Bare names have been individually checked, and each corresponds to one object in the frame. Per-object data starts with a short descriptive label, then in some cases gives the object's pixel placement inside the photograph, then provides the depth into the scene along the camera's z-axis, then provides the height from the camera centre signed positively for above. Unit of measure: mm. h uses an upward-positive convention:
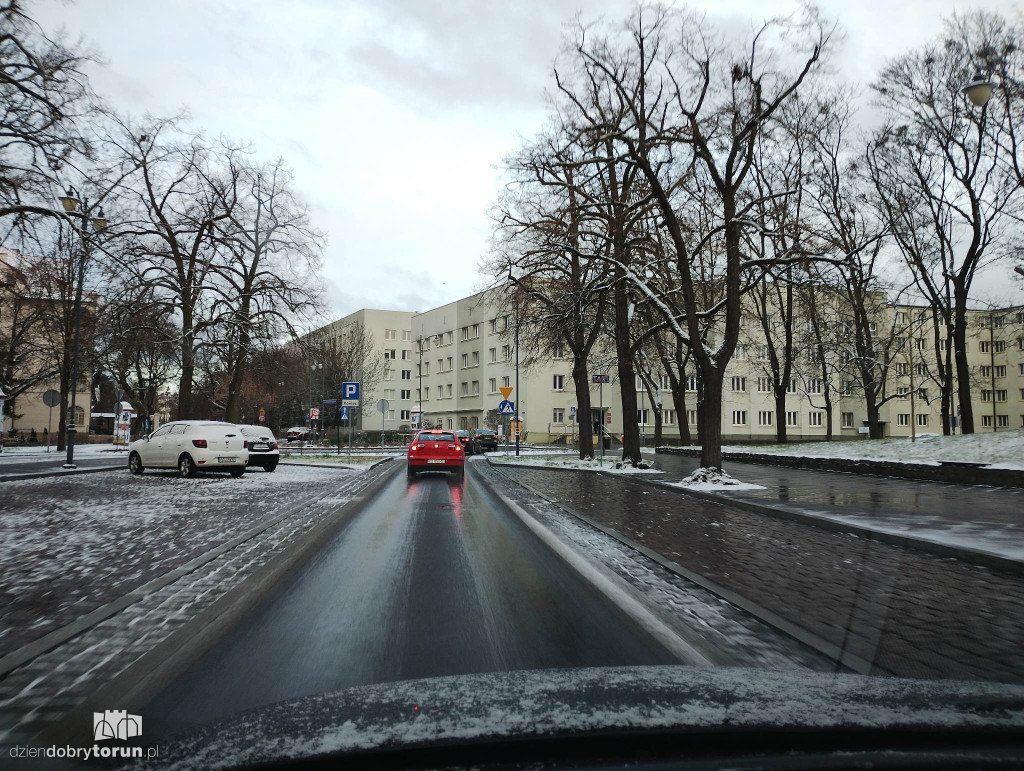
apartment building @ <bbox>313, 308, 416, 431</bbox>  89750 +9496
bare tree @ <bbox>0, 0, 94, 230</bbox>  14719 +6839
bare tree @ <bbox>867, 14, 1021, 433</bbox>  22984 +9388
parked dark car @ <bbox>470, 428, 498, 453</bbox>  48906 -621
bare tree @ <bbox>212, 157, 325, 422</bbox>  27719 +6072
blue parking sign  27444 +1553
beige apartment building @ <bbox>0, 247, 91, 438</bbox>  35062 +4294
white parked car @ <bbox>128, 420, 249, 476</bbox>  20281 -389
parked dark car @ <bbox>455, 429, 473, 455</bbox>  44525 -689
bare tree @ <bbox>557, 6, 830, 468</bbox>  16344 +6732
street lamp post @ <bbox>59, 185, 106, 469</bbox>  16552 +5012
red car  21828 -668
